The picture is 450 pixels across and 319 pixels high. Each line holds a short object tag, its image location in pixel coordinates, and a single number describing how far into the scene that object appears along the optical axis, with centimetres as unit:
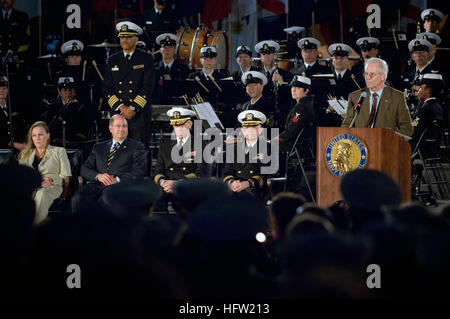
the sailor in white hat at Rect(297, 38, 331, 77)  1964
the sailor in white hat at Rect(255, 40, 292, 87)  1925
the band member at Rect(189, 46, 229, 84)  1906
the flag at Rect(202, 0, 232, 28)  2603
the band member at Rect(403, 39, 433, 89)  1803
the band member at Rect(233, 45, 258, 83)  2015
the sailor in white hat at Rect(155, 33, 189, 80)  2003
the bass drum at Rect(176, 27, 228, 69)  2345
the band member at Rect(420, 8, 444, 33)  1998
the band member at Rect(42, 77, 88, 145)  1741
